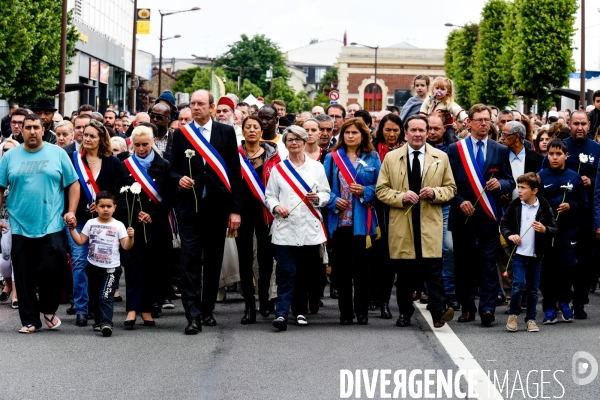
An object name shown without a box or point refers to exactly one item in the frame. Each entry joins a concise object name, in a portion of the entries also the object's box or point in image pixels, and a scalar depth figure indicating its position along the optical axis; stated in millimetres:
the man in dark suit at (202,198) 11172
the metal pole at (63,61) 33875
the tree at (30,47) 33469
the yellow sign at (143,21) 60156
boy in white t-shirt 11195
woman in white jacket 11352
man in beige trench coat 11266
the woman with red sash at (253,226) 11852
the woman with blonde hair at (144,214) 11539
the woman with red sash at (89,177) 11766
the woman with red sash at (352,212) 11578
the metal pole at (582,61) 38969
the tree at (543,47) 50719
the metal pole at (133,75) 46103
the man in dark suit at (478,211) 11594
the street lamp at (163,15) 66081
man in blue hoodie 12695
